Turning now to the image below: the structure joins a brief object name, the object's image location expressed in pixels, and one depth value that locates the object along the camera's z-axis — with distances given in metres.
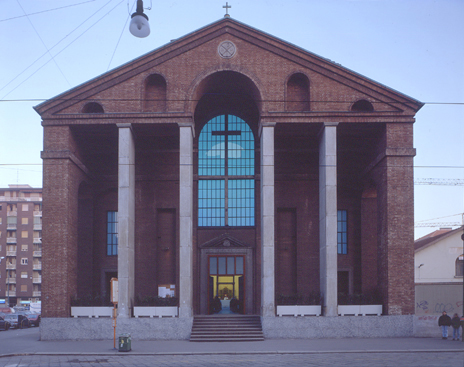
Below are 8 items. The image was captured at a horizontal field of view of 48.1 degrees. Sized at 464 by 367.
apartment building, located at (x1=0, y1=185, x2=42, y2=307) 90.44
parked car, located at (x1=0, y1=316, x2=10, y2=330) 39.70
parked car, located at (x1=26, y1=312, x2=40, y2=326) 46.08
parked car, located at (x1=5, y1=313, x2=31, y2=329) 42.44
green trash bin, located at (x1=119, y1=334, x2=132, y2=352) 21.78
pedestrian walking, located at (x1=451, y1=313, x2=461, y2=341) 25.70
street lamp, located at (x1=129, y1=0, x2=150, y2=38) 14.81
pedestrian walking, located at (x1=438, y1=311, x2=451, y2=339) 26.00
